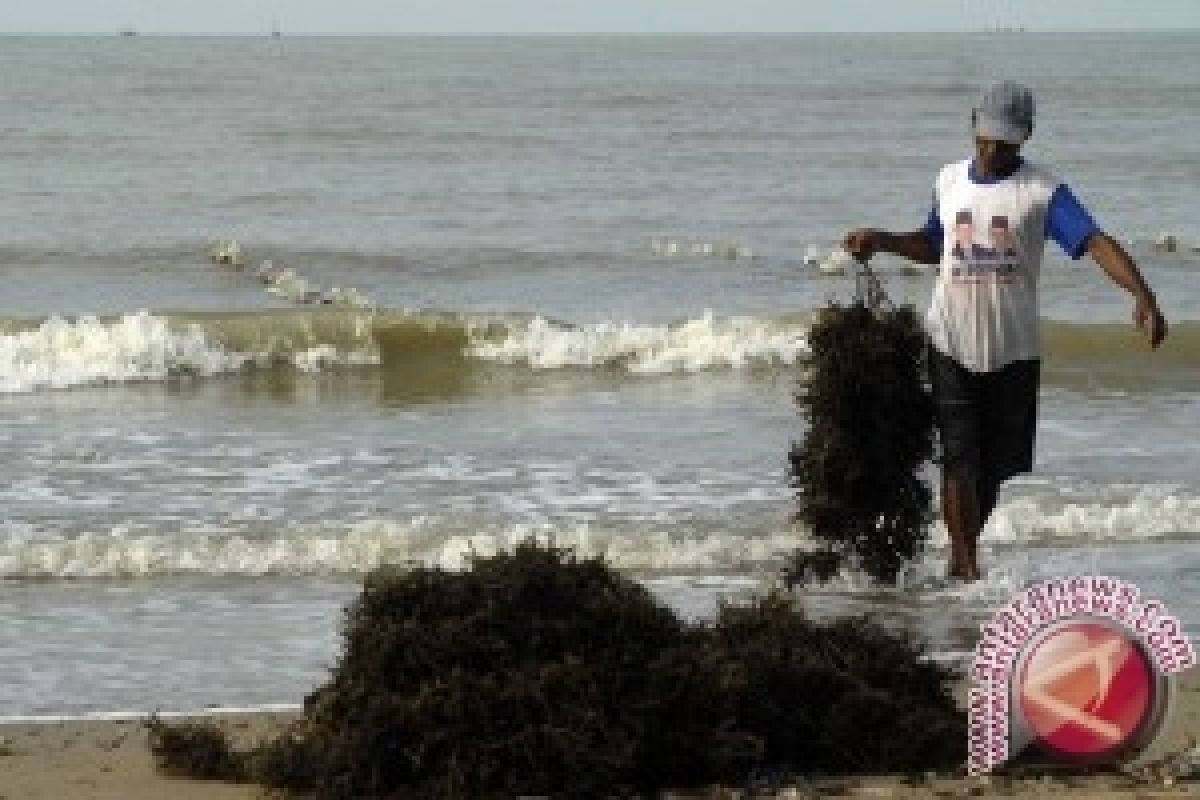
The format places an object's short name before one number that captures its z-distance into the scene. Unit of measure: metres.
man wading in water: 14.28
